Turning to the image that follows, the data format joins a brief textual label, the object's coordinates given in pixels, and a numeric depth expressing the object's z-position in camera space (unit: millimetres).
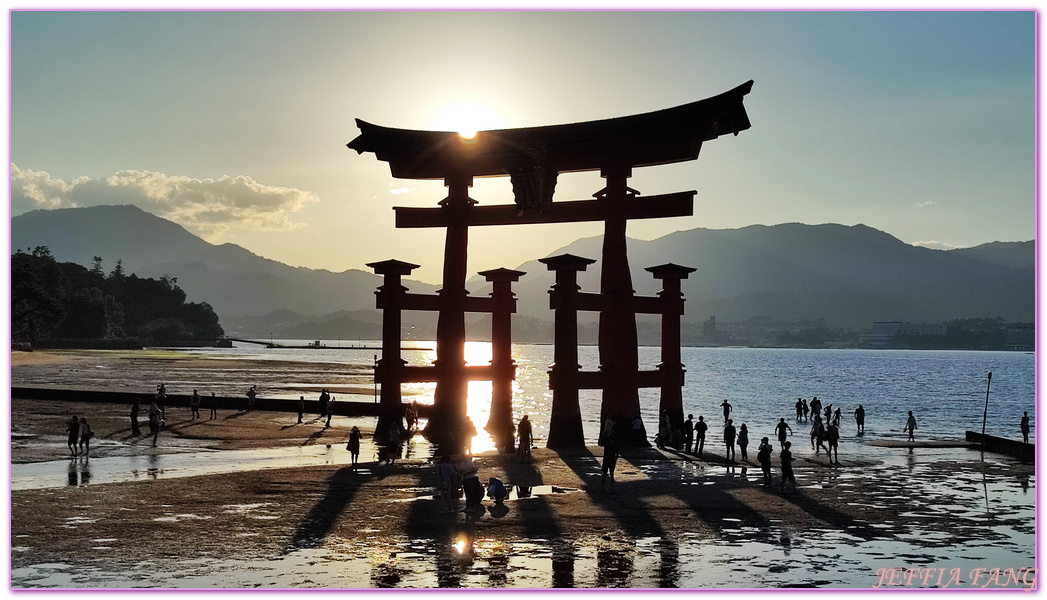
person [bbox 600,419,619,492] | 23188
